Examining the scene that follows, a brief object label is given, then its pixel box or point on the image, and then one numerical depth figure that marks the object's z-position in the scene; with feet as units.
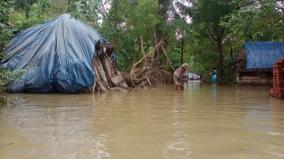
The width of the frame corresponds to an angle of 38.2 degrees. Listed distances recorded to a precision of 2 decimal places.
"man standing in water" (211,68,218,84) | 97.23
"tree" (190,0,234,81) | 93.45
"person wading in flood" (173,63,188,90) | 60.64
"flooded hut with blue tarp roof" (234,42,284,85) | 82.12
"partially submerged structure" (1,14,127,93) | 51.83
